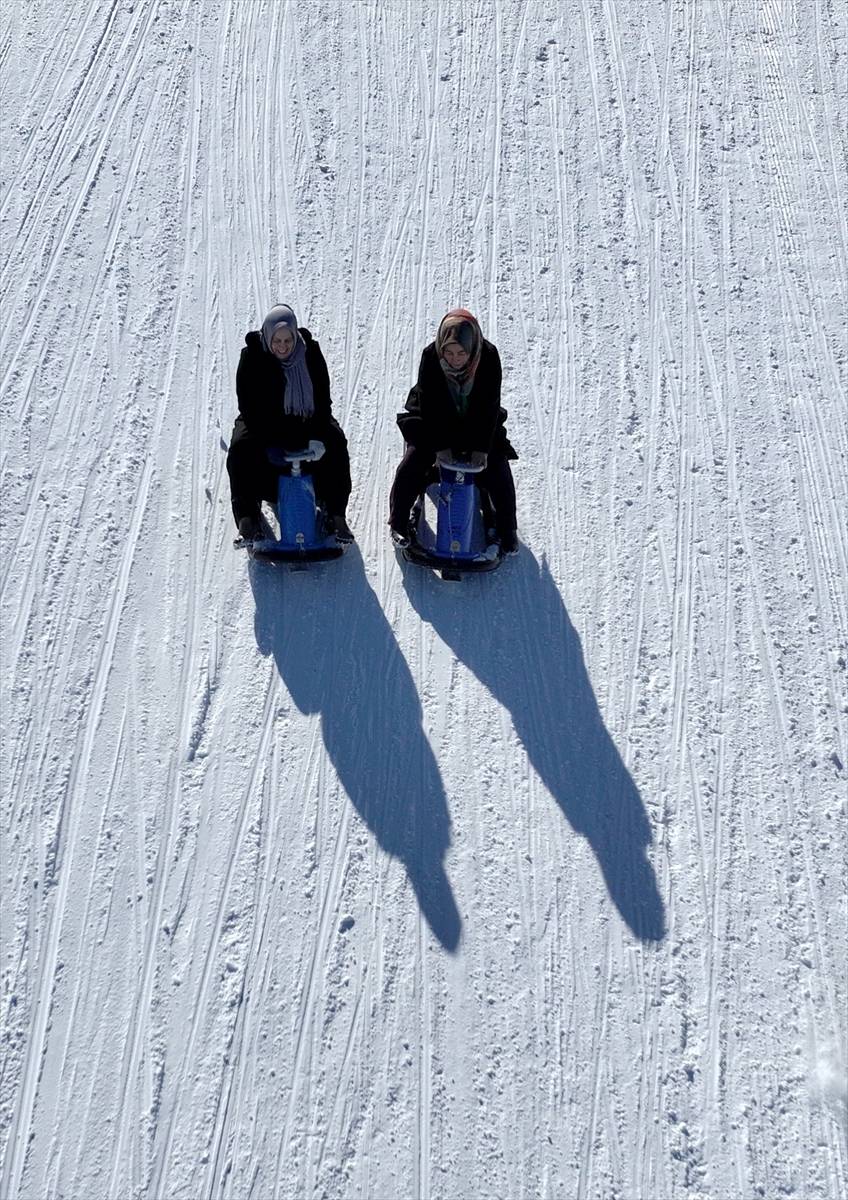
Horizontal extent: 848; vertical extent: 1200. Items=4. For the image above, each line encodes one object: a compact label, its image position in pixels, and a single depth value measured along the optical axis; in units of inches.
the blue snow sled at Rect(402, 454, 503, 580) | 252.5
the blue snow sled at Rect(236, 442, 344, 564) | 255.1
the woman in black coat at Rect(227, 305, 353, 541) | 240.1
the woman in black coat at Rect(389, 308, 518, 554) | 235.8
